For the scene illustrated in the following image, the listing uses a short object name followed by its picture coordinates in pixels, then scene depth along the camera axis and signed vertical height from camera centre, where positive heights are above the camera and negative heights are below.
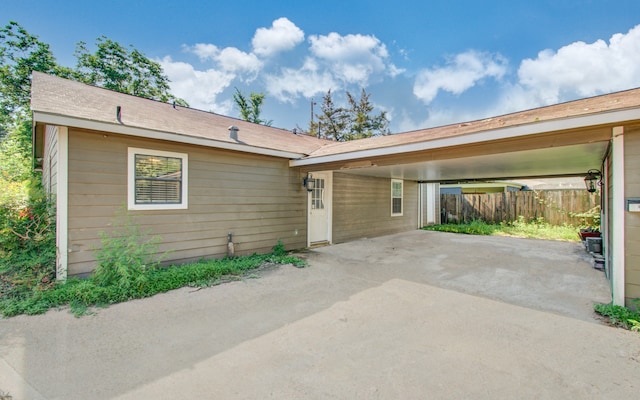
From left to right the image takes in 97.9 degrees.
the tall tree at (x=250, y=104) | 22.19 +7.93
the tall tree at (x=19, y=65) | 13.28 +6.79
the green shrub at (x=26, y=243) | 3.92 -0.67
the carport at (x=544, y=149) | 3.31 +0.94
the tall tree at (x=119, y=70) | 15.16 +7.67
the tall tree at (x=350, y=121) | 24.78 +7.46
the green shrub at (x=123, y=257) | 3.91 -0.81
